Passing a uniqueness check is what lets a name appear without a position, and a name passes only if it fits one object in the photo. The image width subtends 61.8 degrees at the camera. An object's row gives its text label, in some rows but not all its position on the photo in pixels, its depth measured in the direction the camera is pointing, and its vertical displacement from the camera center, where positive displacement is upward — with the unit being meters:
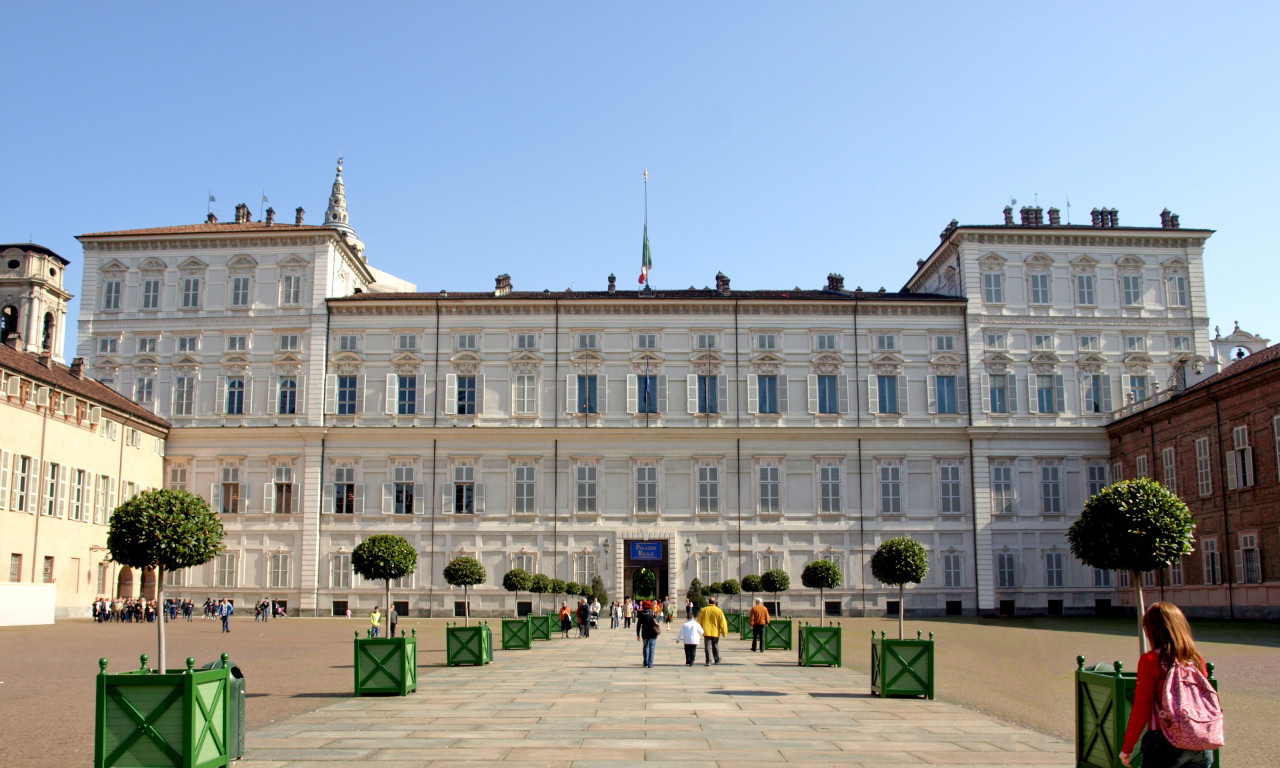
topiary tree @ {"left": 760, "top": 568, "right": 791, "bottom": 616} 48.25 -2.16
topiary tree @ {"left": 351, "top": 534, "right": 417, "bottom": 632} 32.53 -0.74
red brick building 41.50 +2.37
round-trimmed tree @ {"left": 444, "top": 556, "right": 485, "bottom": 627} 41.25 -1.48
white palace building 55.03 +6.41
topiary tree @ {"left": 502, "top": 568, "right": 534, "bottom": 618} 45.84 -2.01
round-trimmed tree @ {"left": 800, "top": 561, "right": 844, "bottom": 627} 43.88 -1.72
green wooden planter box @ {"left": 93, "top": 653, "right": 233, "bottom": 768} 10.95 -1.90
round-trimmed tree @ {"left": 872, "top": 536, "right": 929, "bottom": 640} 29.86 -0.82
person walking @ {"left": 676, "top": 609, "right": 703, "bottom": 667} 26.75 -2.64
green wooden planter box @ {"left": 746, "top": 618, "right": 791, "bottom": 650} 32.56 -3.13
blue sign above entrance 54.94 -0.87
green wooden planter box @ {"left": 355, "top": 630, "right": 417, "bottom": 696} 18.94 -2.34
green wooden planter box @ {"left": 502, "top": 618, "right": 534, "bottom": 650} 32.88 -3.11
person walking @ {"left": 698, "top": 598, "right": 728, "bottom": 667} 26.69 -2.29
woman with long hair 7.46 -1.05
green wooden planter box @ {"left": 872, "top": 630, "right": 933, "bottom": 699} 19.19 -2.42
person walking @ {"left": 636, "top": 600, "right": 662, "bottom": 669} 25.89 -2.43
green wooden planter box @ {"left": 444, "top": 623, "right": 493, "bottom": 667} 25.95 -2.74
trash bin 11.90 -2.05
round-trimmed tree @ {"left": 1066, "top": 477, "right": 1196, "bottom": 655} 20.61 +0.08
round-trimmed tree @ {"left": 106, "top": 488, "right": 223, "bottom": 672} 19.72 +0.02
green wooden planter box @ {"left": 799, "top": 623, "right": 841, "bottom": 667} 26.41 -2.80
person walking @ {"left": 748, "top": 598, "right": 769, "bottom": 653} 32.12 -2.69
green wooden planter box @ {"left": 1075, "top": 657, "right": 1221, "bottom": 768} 10.32 -1.79
